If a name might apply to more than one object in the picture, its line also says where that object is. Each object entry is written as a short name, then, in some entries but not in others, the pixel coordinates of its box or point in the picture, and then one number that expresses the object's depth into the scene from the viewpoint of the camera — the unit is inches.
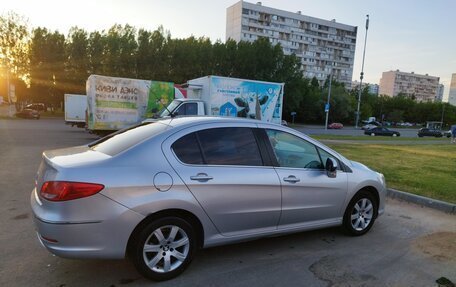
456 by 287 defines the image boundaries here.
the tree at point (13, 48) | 1588.3
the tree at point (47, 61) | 1801.6
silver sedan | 118.2
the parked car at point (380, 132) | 1705.2
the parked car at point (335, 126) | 2315.5
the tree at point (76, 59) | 1824.6
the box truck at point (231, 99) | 575.2
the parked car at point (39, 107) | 1771.9
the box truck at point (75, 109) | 954.7
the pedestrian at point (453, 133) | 1079.6
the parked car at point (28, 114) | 1453.0
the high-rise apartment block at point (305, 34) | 3759.8
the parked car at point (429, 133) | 1912.0
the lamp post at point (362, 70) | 1788.6
